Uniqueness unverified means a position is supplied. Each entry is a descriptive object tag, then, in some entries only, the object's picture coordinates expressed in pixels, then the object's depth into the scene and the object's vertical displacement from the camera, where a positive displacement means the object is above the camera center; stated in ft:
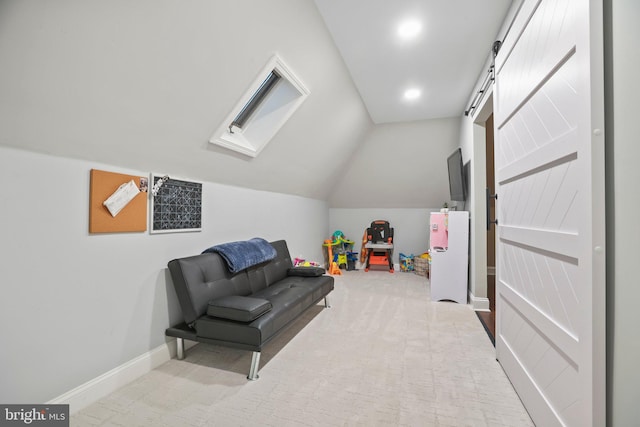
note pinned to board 6.41 +0.43
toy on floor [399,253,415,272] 20.44 -3.14
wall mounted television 13.56 +2.02
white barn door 3.72 +0.14
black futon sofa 7.05 -2.44
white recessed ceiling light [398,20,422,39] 8.62 +5.76
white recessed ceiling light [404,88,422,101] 13.24 +5.80
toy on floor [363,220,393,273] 21.06 -1.69
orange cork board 6.14 +0.21
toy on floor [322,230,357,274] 20.91 -2.47
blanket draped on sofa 9.12 -1.19
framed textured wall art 7.66 +0.32
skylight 10.11 +3.70
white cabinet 13.44 -1.87
